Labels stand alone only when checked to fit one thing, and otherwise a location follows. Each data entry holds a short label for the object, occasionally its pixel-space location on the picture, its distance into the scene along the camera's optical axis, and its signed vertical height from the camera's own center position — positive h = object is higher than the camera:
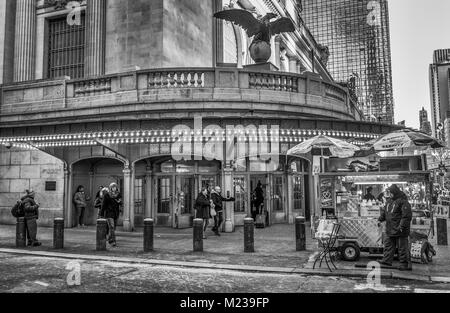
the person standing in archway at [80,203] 16.52 -0.17
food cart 9.84 -0.21
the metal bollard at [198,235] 11.05 -1.01
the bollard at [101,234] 11.27 -0.97
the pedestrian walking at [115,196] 12.51 +0.06
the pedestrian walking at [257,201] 16.22 -0.19
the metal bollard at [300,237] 11.03 -1.10
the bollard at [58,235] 11.66 -1.01
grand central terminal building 14.57 +2.48
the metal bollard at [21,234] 12.05 -1.00
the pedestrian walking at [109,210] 12.23 -0.34
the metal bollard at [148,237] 11.09 -1.04
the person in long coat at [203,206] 13.48 -0.30
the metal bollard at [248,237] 10.93 -1.07
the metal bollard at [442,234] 12.48 -1.21
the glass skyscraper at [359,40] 130.50 +51.15
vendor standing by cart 8.71 -0.71
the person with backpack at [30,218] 12.10 -0.55
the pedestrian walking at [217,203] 14.10 -0.22
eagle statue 18.00 +7.37
